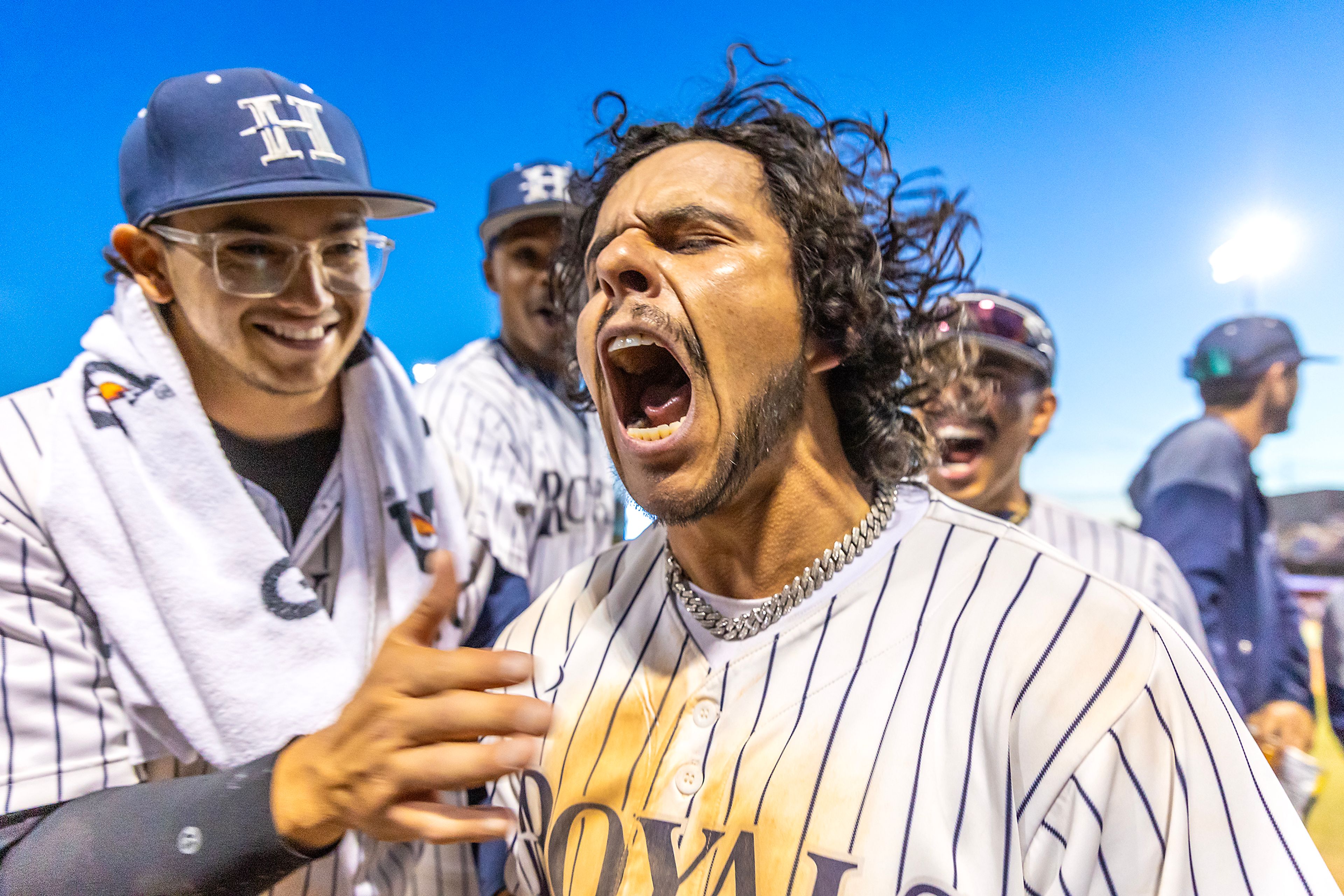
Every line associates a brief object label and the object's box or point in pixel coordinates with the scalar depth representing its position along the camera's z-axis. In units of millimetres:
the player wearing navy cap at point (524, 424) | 1994
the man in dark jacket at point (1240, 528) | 2477
